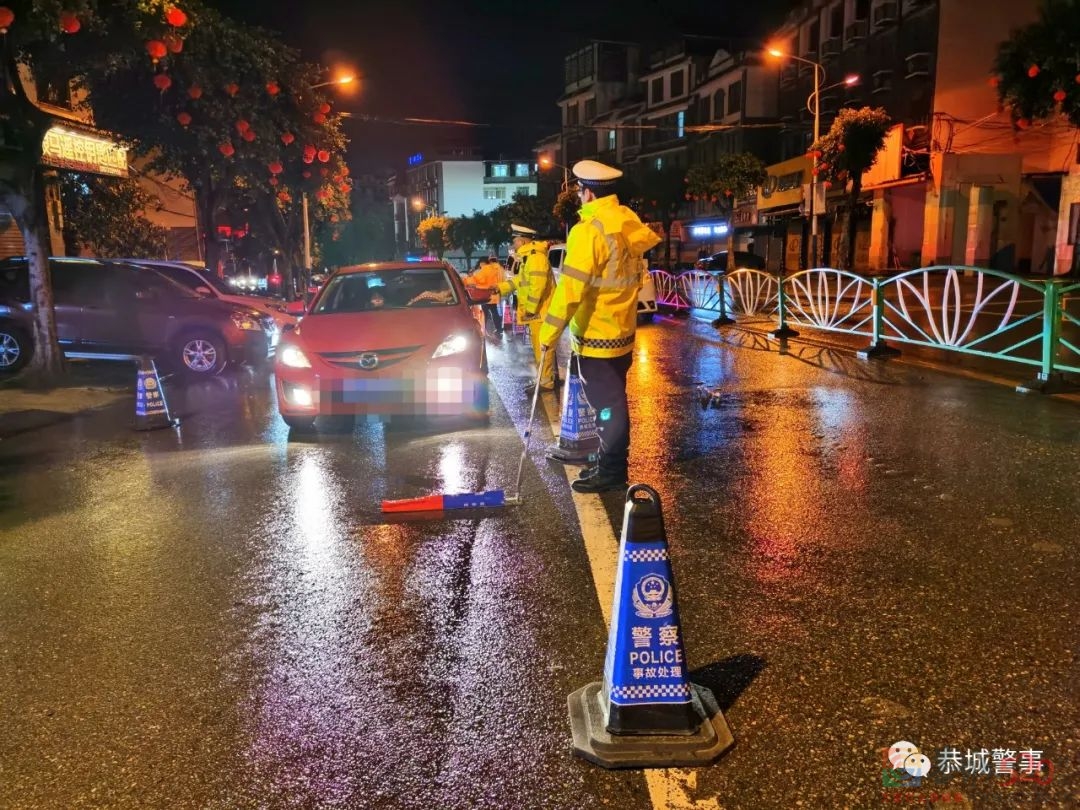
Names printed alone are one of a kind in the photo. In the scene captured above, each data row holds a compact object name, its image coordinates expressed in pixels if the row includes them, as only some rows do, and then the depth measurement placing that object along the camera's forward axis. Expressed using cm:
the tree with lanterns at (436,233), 9088
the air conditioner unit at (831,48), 4003
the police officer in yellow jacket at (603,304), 527
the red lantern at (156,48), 1020
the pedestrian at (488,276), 1494
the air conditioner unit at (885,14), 3547
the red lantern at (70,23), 888
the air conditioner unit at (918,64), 3319
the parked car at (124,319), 1267
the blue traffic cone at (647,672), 272
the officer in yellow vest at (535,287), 865
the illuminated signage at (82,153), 1819
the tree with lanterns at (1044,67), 2220
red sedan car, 748
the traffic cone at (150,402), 885
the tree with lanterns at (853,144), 3080
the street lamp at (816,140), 3309
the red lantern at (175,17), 1007
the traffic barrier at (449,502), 551
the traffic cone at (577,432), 661
